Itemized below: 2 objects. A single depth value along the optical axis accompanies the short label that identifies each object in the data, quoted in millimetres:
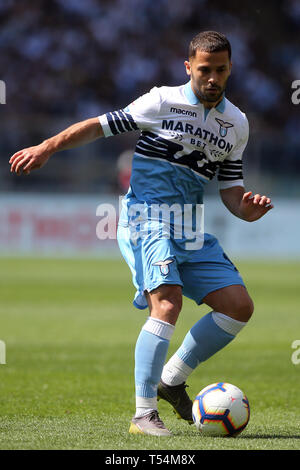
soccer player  9805
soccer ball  9742
